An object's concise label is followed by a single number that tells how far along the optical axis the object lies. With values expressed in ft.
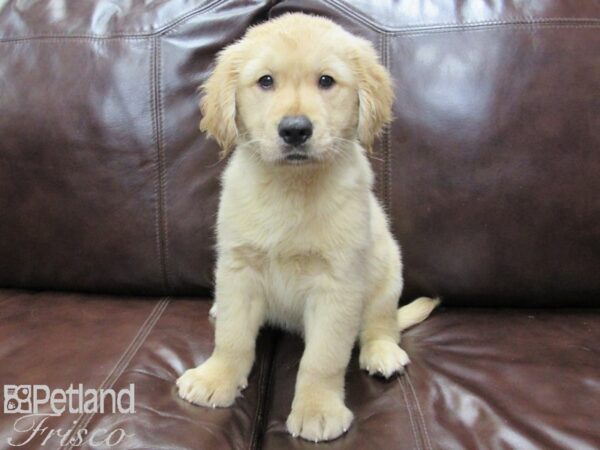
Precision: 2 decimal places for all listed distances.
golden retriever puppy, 1.40
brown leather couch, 1.87
